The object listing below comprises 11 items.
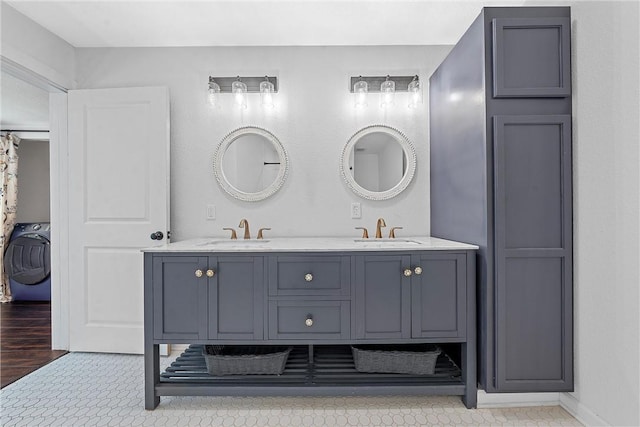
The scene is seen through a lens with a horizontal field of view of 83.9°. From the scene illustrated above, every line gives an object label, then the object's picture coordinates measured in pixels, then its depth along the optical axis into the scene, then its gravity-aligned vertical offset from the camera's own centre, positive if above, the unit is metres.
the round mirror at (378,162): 2.73 +0.38
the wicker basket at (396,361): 2.04 -0.87
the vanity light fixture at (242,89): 2.73 +0.95
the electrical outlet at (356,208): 2.76 +0.03
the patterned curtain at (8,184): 4.70 +0.38
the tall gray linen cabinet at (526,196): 1.84 +0.08
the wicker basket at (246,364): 2.05 -0.88
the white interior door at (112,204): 2.70 +0.06
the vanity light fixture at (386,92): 2.72 +0.95
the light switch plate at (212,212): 2.77 +0.00
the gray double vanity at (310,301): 1.97 -0.49
